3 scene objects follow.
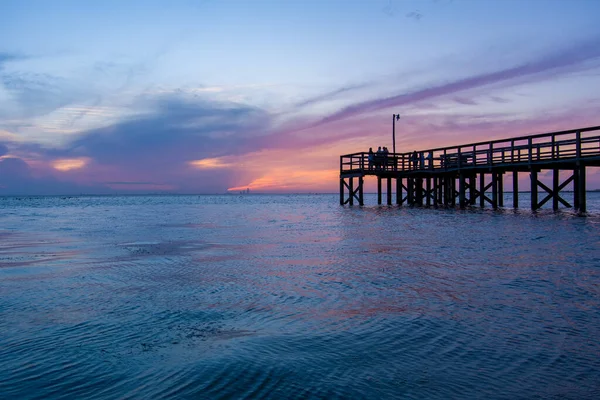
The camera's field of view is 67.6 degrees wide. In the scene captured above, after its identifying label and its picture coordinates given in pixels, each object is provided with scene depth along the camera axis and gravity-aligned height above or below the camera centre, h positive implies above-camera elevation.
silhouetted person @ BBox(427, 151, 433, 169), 37.20 +2.61
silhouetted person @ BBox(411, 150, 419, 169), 39.79 +2.91
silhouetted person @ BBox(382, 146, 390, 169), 41.03 +2.98
